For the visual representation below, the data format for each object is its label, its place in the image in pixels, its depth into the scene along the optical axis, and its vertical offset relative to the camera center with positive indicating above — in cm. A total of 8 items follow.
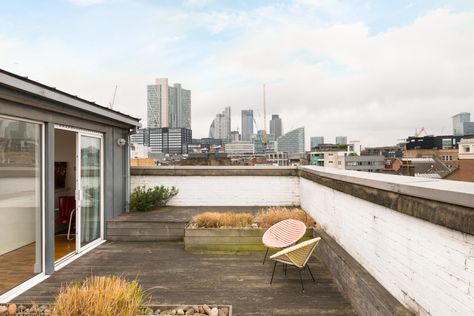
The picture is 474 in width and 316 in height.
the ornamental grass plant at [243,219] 638 -117
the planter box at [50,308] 300 -144
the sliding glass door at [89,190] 613 -53
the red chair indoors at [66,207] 754 -102
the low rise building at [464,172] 2156 -88
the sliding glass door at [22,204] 466 -60
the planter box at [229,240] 604 -150
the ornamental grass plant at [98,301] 261 -118
